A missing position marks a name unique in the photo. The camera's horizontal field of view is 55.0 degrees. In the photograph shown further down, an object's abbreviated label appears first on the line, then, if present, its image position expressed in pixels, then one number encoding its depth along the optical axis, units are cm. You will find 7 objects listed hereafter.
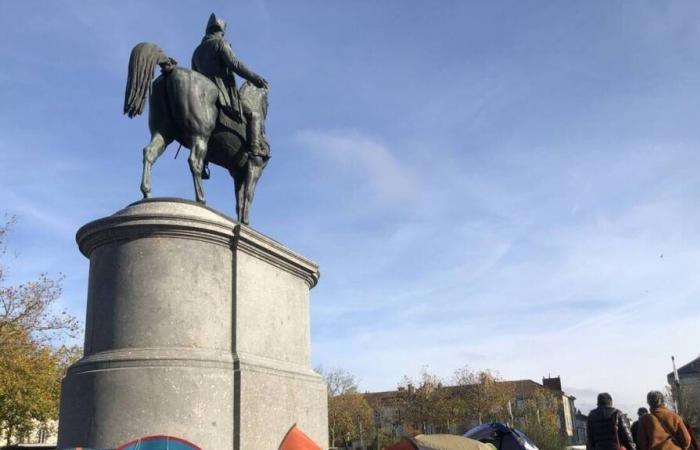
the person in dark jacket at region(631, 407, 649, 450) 1068
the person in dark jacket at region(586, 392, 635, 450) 827
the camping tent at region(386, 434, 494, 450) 611
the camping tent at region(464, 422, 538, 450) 999
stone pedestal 600
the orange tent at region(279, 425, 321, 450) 670
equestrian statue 768
